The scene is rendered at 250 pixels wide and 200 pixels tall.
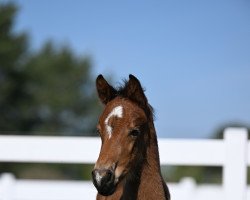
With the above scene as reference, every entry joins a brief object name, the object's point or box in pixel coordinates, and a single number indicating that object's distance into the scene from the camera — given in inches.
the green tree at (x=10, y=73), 2072.3
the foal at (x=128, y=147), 225.3
